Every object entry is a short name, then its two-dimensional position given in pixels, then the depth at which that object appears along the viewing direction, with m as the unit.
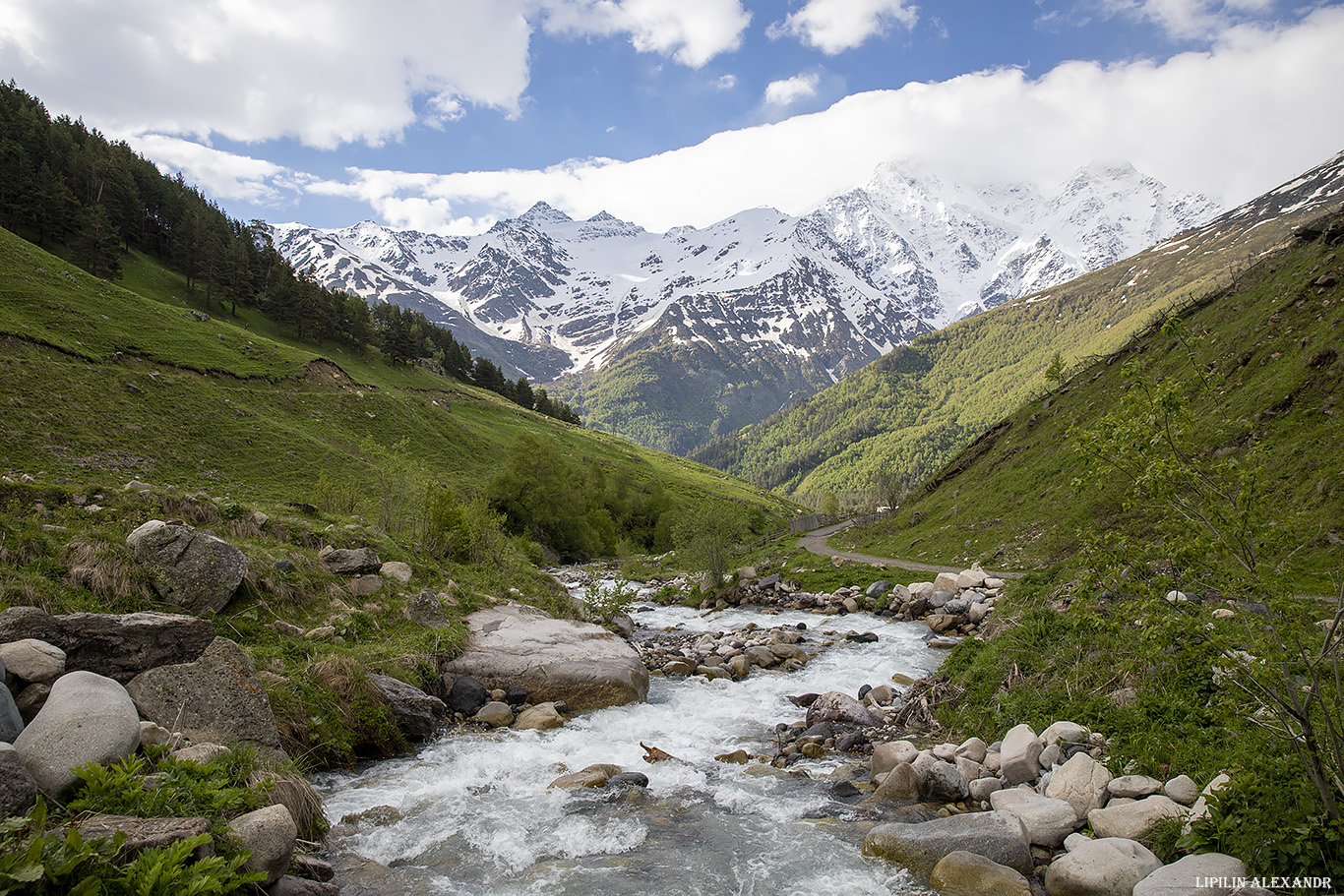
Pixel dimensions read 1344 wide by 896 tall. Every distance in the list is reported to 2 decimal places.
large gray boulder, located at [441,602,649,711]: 19.62
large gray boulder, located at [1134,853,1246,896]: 7.86
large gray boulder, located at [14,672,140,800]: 7.10
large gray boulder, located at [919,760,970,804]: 12.97
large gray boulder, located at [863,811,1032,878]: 10.19
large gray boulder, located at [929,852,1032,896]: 9.48
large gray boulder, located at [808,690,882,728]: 18.11
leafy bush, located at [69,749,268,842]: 6.94
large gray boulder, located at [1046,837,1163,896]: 8.89
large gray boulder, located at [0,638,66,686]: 8.98
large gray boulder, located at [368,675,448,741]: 15.85
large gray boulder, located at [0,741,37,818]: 6.10
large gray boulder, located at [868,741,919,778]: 14.32
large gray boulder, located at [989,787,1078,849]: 10.65
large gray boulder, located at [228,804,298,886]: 7.54
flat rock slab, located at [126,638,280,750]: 10.29
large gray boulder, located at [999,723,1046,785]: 12.74
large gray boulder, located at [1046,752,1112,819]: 11.09
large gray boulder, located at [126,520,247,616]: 14.62
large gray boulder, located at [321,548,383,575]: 20.94
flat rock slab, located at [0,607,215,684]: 9.98
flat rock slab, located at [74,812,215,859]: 6.16
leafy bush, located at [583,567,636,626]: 32.47
